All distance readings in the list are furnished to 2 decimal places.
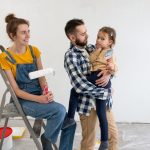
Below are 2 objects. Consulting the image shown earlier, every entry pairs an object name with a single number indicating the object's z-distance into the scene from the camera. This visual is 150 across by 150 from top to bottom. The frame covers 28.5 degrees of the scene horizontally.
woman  1.85
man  1.84
